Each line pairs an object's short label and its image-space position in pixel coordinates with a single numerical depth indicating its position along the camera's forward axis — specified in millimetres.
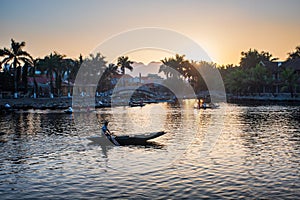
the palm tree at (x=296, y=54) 132888
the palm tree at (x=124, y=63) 116312
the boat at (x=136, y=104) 85875
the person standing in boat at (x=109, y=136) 26672
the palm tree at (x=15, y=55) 72500
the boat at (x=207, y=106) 71812
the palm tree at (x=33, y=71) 77950
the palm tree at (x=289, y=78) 86312
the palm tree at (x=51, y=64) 88375
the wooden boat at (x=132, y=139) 26744
